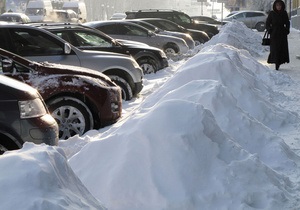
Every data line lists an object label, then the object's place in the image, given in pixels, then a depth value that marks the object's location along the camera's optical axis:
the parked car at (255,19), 51.44
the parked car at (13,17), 33.50
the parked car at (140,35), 18.59
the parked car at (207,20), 42.06
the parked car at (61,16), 46.78
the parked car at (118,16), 55.22
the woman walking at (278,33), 15.49
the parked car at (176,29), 25.59
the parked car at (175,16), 29.12
